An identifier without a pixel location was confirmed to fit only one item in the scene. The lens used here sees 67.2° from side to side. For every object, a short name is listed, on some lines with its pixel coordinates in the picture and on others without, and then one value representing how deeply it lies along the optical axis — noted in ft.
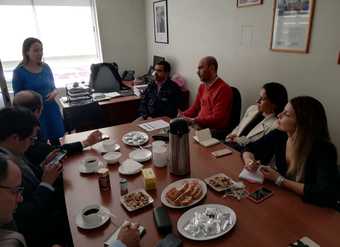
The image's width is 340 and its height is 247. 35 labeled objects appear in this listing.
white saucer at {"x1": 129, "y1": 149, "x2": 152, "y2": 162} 5.31
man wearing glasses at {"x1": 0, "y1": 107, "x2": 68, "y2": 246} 4.05
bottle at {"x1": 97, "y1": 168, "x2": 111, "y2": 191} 4.33
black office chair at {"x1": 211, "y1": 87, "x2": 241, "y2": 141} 7.77
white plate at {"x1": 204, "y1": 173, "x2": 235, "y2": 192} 4.18
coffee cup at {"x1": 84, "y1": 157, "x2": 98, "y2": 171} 5.00
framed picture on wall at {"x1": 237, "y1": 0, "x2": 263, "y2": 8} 7.39
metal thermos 4.51
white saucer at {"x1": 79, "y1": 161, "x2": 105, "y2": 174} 4.98
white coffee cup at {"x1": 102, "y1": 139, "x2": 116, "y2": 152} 5.78
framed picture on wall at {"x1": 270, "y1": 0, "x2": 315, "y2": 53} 6.19
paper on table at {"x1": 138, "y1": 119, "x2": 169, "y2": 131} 7.11
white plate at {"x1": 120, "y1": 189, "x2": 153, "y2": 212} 3.84
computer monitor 12.94
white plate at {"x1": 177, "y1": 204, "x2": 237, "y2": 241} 3.28
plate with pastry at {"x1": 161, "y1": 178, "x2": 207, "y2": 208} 3.89
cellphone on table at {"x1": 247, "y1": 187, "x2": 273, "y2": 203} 3.94
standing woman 8.33
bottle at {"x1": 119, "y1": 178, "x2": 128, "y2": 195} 4.21
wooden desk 10.48
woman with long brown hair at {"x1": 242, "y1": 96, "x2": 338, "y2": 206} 3.85
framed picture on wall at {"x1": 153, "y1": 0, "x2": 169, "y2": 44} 12.48
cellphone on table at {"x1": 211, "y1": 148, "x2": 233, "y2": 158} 5.39
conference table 3.25
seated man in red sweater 7.82
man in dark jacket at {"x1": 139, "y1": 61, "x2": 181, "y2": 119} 9.45
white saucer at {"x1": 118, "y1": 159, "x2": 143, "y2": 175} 4.83
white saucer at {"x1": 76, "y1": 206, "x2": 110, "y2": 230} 3.55
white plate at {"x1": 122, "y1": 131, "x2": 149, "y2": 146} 6.14
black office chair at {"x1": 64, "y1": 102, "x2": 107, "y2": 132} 8.96
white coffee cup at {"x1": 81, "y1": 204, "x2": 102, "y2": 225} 3.58
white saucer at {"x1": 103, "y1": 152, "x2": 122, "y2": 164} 5.23
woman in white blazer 6.31
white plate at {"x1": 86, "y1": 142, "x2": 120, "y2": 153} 5.82
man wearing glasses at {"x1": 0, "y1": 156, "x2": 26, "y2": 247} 2.99
